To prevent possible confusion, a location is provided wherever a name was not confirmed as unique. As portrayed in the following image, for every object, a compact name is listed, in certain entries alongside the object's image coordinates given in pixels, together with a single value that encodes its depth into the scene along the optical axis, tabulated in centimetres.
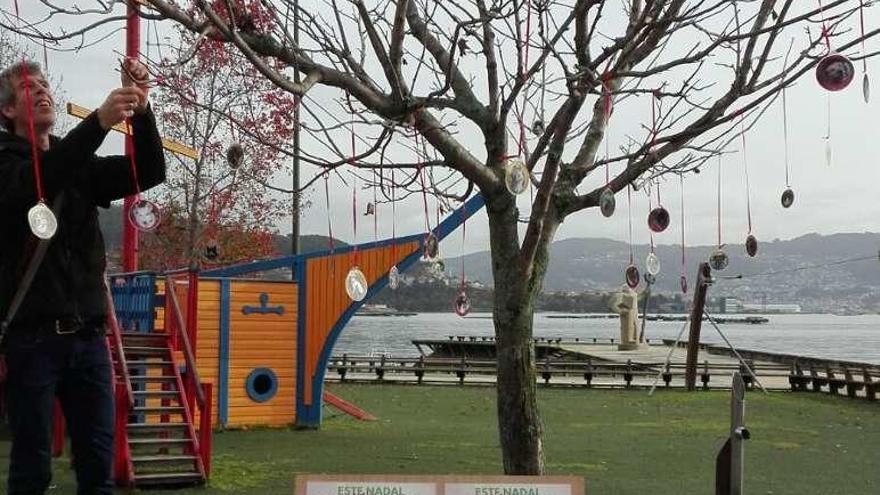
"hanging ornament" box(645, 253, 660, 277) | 870
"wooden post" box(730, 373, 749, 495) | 462
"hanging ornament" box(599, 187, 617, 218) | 630
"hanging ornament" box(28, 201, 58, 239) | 323
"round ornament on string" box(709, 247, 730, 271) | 1010
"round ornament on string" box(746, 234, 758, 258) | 895
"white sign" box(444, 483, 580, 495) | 405
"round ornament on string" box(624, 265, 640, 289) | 1021
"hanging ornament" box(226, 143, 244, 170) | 864
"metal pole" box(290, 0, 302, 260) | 592
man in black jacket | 324
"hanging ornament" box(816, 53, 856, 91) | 521
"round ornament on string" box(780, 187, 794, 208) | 802
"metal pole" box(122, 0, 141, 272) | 1176
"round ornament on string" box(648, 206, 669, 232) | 802
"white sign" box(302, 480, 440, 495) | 403
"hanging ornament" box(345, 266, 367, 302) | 689
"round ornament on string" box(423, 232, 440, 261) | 919
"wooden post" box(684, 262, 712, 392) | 2526
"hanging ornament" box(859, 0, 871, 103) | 541
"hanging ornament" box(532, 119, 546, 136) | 698
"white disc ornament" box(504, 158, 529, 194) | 568
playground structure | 1531
